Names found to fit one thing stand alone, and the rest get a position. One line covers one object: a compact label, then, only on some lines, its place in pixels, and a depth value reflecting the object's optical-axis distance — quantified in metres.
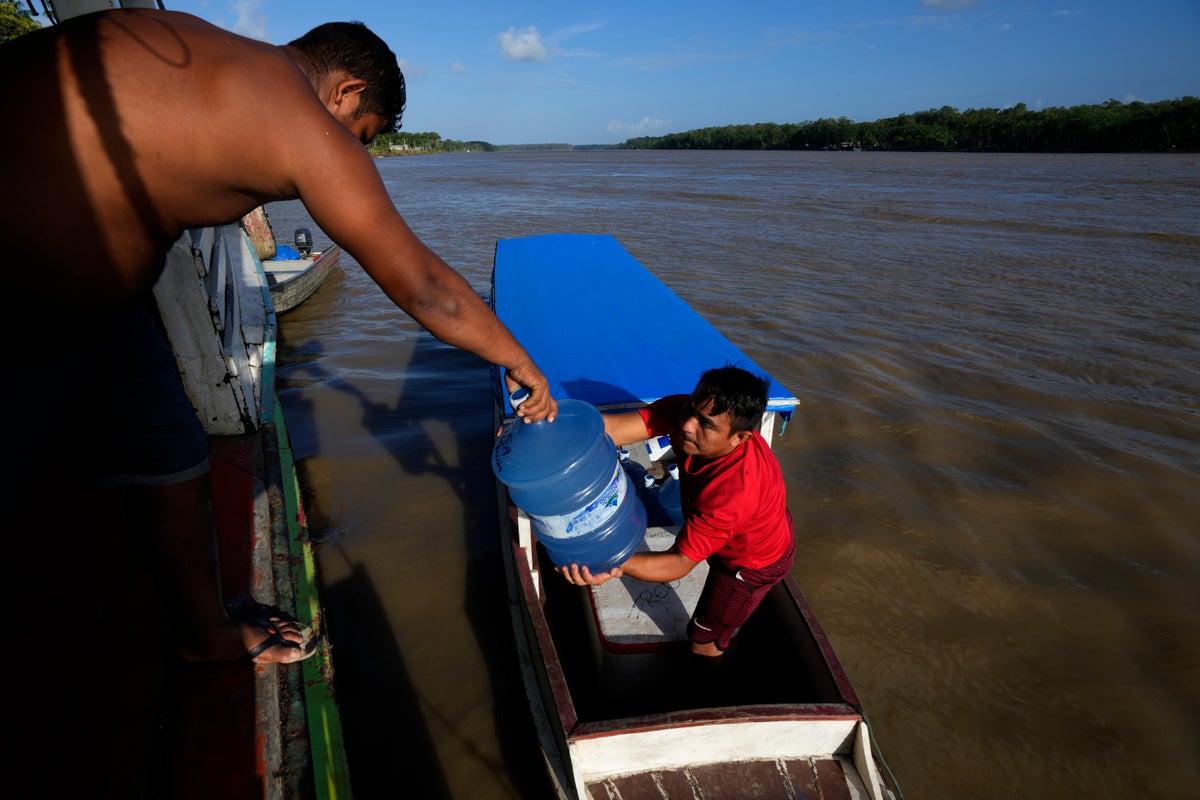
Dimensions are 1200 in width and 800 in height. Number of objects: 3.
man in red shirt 2.34
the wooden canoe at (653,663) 2.12
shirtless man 1.30
